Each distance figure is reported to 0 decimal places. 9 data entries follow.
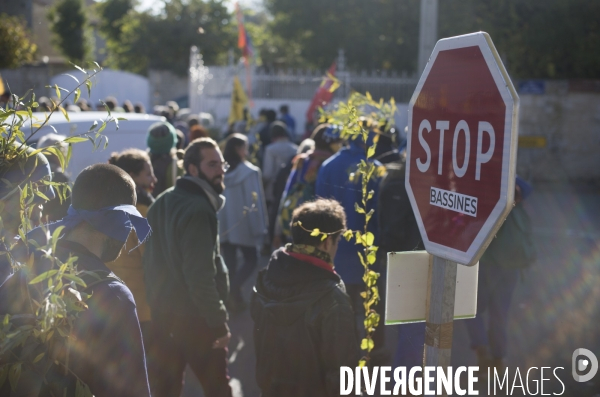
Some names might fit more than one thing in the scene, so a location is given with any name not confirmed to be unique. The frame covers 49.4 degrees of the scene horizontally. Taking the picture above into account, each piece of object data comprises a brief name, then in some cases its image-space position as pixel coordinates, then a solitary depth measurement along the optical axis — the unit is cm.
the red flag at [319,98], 896
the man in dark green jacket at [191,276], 359
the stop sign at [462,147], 161
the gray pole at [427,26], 754
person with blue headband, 193
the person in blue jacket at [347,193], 460
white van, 638
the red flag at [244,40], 1573
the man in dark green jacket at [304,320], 277
